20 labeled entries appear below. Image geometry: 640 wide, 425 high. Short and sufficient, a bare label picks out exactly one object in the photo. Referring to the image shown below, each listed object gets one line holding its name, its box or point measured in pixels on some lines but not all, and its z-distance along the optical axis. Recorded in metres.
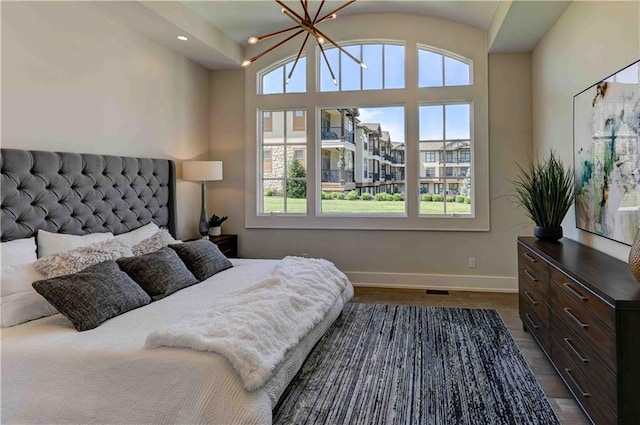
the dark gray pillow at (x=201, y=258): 3.22
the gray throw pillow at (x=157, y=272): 2.70
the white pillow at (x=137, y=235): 3.38
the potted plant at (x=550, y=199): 3.29
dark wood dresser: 1.72
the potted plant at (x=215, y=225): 5.05
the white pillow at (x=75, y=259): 2.43
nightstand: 4.89
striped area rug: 2.24
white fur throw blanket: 1.82
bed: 1.73
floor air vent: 4.75
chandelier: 2.82
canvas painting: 2.37
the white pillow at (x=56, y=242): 2.71
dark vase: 3.35
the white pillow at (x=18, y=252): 2.43
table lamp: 4.61
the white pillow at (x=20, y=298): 2.17
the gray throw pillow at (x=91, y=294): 2.14
